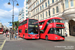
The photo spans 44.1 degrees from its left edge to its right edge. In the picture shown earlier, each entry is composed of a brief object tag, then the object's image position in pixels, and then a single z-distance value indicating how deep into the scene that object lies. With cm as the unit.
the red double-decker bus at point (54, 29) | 1473
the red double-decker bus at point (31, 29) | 1669
